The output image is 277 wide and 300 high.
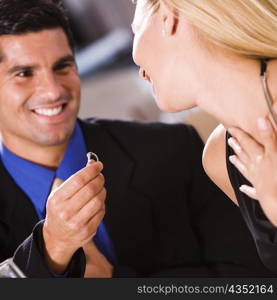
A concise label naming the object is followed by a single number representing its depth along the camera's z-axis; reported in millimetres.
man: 2254
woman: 1969
